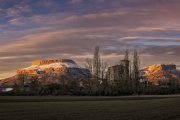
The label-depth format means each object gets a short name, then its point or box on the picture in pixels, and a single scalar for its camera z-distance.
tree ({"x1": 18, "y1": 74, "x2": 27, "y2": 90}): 138.60
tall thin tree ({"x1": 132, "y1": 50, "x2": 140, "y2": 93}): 125.19
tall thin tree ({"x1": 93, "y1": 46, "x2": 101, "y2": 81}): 126.79
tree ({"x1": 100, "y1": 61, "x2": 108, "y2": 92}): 106.79
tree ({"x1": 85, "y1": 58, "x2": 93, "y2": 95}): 112.60
